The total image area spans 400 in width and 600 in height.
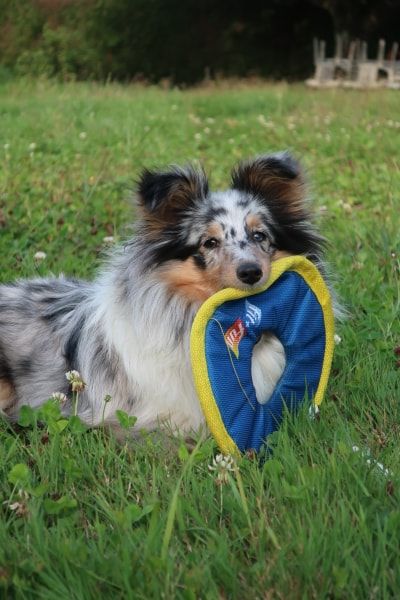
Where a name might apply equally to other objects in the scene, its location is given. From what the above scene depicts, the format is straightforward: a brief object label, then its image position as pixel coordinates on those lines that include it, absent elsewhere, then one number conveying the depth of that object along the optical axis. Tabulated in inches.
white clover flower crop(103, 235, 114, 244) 224.9
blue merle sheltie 143.6
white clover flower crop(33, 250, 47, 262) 223.0
